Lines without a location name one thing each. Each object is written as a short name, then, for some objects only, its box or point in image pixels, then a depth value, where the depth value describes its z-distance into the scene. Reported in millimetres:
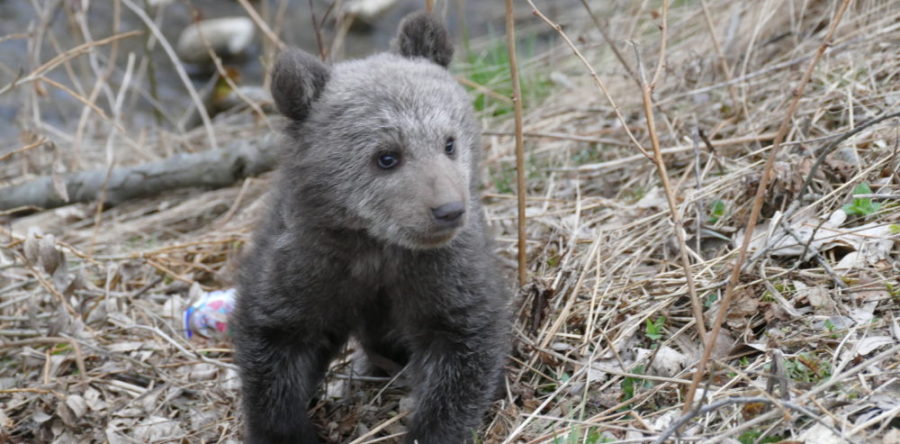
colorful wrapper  5375
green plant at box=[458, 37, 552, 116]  7703
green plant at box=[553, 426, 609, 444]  3492
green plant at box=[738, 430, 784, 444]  3264
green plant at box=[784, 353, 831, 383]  3494
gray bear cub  3893
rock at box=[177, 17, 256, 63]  12812
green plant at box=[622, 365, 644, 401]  3973
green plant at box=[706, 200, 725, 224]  4922
